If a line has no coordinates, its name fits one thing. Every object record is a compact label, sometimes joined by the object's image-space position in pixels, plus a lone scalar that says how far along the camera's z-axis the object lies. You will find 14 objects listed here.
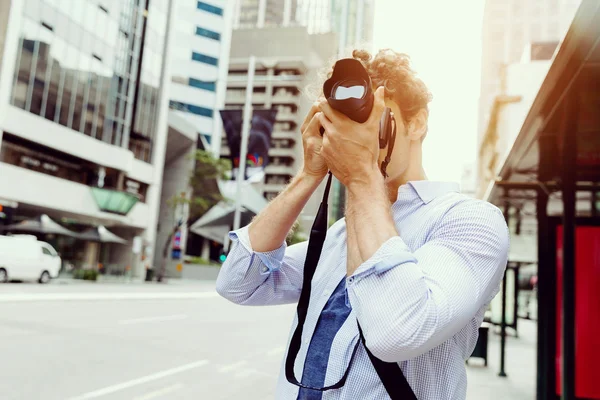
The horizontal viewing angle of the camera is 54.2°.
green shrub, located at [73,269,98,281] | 30.48
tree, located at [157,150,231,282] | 38.81
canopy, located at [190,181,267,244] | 31.94
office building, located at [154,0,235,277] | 58.79
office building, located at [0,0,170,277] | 27.91
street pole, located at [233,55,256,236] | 21.78
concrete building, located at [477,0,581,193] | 80.62
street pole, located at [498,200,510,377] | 8.48
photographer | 1.12
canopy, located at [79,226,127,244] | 31.70
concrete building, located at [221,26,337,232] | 79.38
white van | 21.44
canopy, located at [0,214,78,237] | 27.09
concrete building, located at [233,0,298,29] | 127.75
